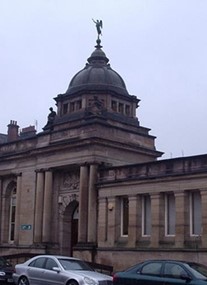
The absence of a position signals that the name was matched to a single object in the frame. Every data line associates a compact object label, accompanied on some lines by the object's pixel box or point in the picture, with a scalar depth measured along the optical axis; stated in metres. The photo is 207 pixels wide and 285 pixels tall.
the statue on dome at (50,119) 33.81
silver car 18.91
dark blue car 16.30
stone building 26.36
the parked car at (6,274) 24.34
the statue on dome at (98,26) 36.66
